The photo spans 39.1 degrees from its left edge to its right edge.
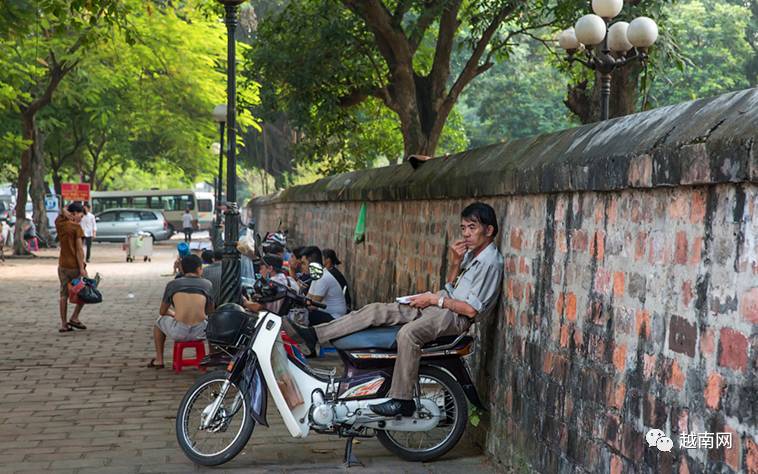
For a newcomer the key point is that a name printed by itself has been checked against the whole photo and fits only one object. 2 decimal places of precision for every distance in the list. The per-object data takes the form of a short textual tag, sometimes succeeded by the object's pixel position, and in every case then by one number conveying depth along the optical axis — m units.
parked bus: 53.31
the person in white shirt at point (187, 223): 41.88
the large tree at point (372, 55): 17.59
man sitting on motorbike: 6.09
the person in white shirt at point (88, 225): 27.08
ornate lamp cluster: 13.91
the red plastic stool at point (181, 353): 9.54
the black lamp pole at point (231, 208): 10.70
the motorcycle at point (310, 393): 6.17
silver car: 43.78
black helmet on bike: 6.30
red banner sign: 34.42
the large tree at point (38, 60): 12.32
